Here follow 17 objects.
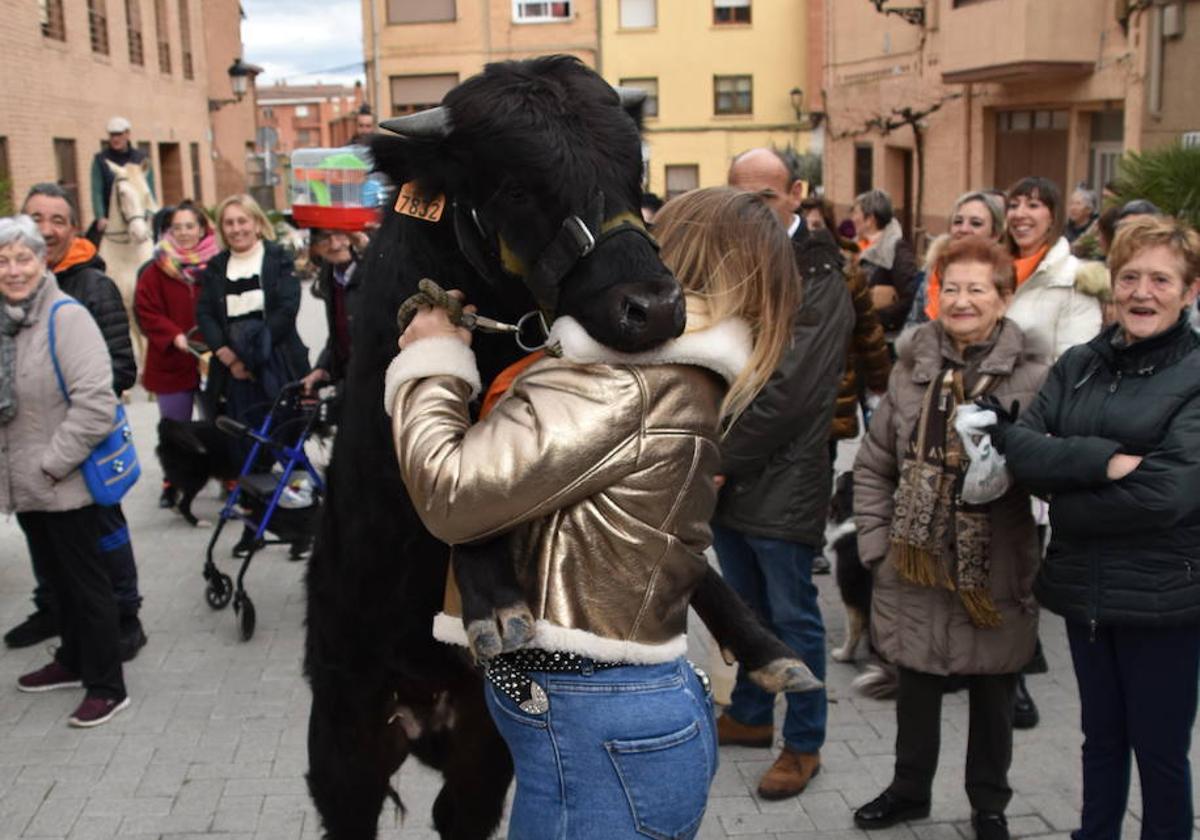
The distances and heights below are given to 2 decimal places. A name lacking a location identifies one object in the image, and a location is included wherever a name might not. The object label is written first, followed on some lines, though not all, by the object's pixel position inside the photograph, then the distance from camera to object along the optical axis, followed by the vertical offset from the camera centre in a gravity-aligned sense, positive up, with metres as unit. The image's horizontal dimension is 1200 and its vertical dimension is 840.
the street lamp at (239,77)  22.38 +2.75
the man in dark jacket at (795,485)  4.21 -0.98
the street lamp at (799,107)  35.84 +3.14
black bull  1.90 -0.42
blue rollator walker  6.27 -1.41
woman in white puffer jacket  5.05 -0.42
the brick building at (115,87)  17.83 +2.52
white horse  12.27 -0.11
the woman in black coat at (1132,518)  3.38 -0.89
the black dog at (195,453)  6.89 -1.32
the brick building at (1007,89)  14.15 +1.73
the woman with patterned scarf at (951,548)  3.90 -1.12
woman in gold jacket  1.88 -0.50
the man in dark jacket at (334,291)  6.65 -0.39
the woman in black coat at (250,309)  7.21 -0.52
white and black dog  5.31 -1.84
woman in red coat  8.09 -0.51
